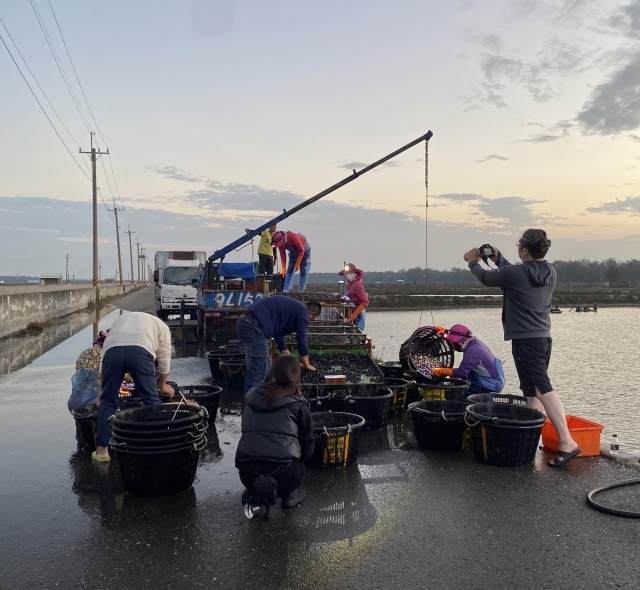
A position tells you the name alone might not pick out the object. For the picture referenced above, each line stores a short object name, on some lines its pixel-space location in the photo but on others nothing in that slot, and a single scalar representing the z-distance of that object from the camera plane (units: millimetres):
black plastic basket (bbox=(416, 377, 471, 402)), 7867
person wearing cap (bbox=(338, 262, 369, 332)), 12188
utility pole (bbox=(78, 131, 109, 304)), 46156
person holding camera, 5891
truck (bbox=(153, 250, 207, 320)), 26484
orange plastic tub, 6207
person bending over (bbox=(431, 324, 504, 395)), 8289
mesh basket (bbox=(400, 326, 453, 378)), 9695
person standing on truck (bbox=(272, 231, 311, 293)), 15461
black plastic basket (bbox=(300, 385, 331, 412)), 7377
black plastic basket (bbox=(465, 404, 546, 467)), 5754
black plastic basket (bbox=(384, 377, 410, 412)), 8441
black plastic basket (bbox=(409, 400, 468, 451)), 6402
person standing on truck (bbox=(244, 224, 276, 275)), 17438
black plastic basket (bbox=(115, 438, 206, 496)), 4961
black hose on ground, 4508
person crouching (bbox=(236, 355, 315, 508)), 4520
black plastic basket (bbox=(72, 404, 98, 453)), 6332
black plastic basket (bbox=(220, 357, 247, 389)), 10531
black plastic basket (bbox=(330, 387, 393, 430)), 7391
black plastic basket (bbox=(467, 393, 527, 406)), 6715
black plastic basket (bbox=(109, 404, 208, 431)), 5047
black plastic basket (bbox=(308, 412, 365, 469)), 5691
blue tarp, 19141
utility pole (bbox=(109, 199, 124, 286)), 85500
